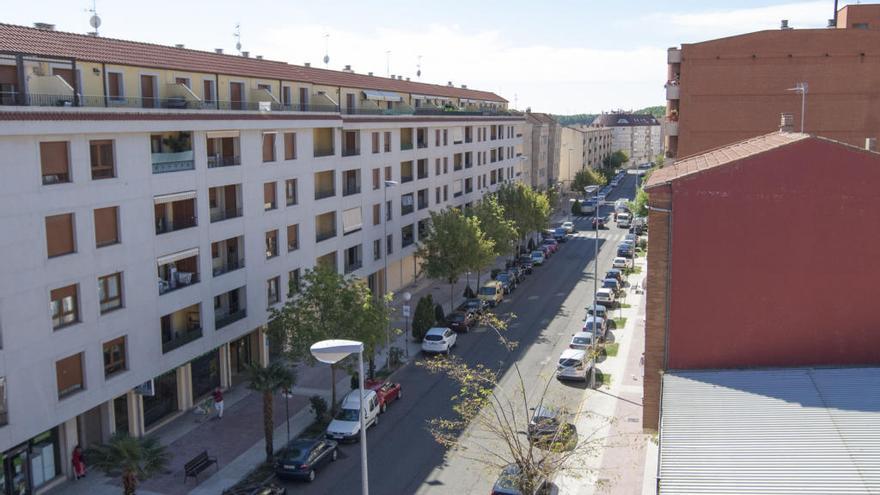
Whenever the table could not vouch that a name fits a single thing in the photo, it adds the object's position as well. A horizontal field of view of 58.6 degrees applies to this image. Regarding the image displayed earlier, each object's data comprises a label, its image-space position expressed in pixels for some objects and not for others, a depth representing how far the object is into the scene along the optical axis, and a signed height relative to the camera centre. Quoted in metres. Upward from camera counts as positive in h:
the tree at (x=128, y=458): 20.69 -8.20
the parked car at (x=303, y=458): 25.22 -10.11
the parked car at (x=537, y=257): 65.19 -9.25
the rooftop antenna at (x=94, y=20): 34.16 +5.57
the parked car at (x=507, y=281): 54.84 -9.53
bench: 25.02 -10.17
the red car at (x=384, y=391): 31.80 -9.99
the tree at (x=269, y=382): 26.22 -7.82
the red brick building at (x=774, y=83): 38.91 +3.09
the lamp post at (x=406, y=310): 38.41 -7.96
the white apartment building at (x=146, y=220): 23.31 -2.79
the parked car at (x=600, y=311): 44.34 -9.38
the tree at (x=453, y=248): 48.88 -6.37
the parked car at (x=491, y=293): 50.31 -9.47
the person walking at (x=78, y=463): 25.48 -10.15
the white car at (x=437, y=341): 39.47 -9.78
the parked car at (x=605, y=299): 50.19 -9.76
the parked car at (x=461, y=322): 44.22 -9.85
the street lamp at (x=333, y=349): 14.13 -3.63
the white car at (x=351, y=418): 28.59 -10.07
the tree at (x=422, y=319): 41.41 -9.05
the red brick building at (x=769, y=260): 19.03 -2.86
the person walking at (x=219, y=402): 31.17 -10.04
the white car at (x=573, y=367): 34.97 -9.88
